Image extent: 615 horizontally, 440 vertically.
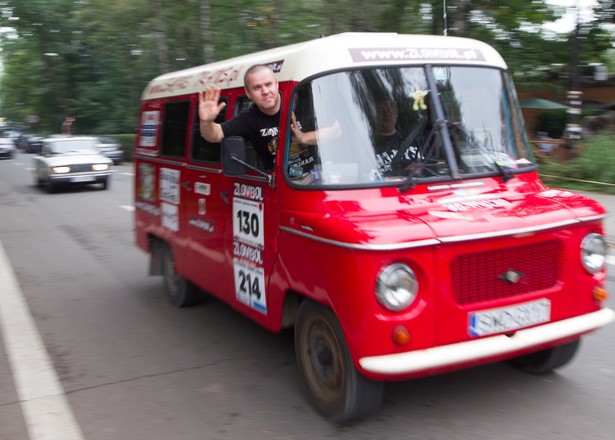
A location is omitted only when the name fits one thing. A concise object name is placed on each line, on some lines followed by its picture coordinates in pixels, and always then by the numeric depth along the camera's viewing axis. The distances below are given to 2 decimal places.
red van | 3.51
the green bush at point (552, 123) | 33.12
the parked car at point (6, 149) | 42.34
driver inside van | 4.12
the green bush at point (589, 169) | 15.14
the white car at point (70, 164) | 19.70
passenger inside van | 4.41
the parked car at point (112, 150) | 32.47
